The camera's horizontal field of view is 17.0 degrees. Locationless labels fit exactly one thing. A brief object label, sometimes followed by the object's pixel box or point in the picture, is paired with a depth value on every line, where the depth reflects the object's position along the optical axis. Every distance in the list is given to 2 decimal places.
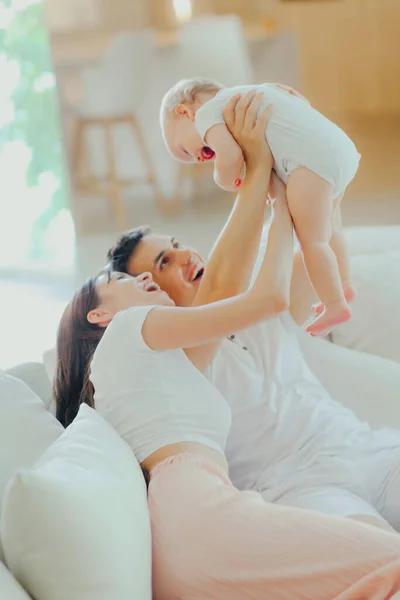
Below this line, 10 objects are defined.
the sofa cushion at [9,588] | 2.69
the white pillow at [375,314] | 4.14
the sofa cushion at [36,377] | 3.64
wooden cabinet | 12.24
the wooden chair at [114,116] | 8.97
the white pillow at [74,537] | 2.78
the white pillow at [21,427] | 3.15
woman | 2.87
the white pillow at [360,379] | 3.85
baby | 3.07
